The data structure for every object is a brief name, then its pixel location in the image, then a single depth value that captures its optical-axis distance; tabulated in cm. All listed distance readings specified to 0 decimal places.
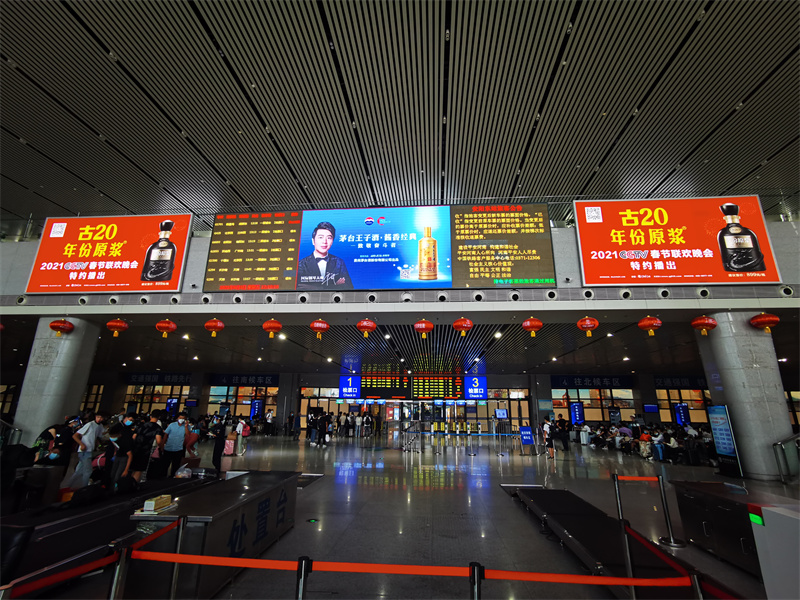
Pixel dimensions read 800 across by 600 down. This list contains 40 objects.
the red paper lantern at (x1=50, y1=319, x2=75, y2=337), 872
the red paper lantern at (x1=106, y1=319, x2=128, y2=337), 841
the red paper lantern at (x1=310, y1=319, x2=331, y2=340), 802
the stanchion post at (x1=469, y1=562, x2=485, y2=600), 201
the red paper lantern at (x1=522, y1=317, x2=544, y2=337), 752
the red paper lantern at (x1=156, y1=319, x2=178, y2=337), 817
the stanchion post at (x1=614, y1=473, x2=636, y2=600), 303
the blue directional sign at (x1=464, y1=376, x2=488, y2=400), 1975
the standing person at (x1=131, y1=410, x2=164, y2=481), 619
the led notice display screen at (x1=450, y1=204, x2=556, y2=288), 809
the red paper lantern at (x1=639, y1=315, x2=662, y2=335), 741
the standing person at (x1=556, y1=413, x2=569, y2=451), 1558
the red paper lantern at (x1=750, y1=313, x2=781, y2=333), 749
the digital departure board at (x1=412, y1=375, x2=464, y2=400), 1995
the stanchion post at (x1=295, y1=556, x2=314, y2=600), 202
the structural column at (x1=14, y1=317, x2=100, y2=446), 870
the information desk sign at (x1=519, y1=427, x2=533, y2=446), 1431
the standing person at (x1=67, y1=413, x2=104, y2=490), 622
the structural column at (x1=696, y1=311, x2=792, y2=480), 779
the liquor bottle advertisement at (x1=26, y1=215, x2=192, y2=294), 878
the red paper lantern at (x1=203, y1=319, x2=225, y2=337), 823
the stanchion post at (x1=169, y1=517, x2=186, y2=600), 282
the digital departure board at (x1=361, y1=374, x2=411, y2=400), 1972
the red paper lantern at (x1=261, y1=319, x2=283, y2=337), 800
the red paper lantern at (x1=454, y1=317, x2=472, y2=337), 755
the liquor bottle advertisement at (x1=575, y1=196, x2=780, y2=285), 783
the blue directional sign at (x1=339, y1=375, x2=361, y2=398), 1954
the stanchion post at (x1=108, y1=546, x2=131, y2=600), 221
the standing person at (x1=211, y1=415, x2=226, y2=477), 868
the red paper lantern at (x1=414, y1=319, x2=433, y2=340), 787
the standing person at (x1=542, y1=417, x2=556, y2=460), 1328
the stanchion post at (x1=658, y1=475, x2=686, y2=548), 443
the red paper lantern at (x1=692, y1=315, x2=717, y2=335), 764
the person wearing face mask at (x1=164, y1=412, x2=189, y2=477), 724
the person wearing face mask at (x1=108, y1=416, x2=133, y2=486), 587
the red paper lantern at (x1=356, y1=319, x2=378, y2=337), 786
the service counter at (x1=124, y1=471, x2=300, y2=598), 304
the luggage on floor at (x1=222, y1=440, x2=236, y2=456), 1244
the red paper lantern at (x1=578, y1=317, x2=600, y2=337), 756
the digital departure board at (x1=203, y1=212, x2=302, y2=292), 850
